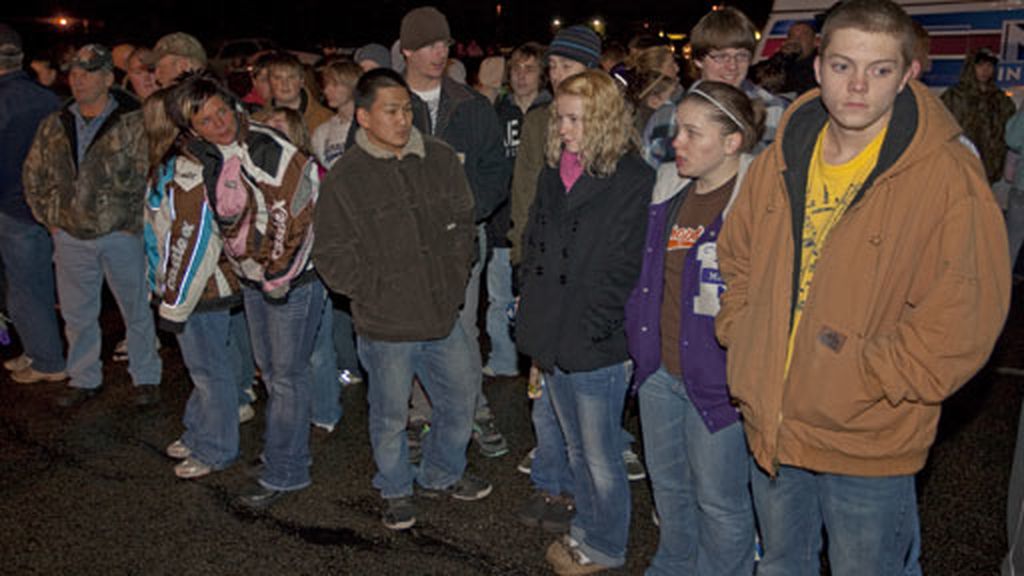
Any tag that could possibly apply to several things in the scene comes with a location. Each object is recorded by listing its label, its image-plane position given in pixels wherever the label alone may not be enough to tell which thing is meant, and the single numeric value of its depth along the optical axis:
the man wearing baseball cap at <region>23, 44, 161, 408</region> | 5.82
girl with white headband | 3.21
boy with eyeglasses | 4.25
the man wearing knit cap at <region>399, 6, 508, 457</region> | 5.04
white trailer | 9.82
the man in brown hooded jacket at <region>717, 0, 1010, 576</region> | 2.40
